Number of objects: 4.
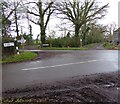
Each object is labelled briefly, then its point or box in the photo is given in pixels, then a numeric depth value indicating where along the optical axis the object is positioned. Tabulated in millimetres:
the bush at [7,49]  7957
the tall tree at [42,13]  18622
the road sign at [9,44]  8043
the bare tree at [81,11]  18622
